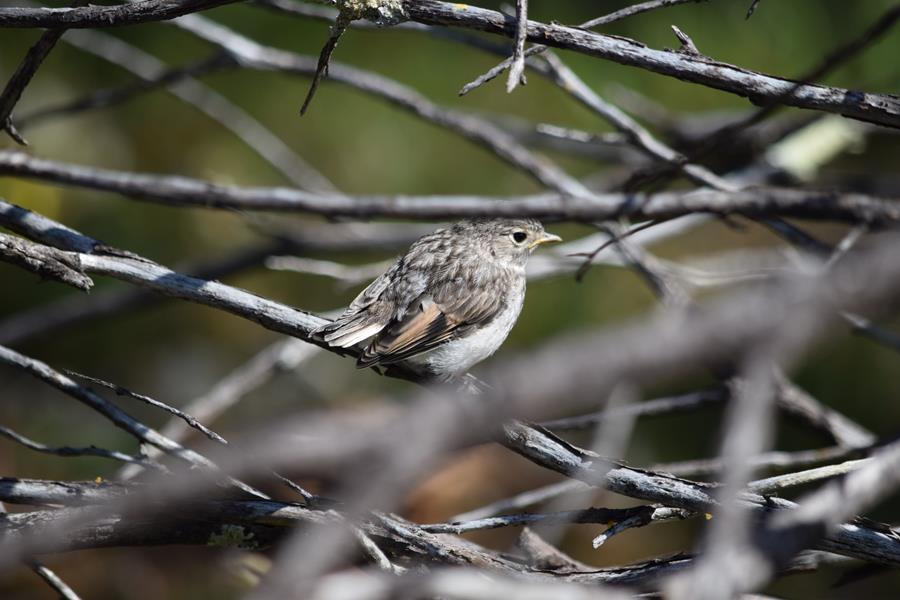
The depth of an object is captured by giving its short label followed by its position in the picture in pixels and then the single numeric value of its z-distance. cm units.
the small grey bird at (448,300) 694
